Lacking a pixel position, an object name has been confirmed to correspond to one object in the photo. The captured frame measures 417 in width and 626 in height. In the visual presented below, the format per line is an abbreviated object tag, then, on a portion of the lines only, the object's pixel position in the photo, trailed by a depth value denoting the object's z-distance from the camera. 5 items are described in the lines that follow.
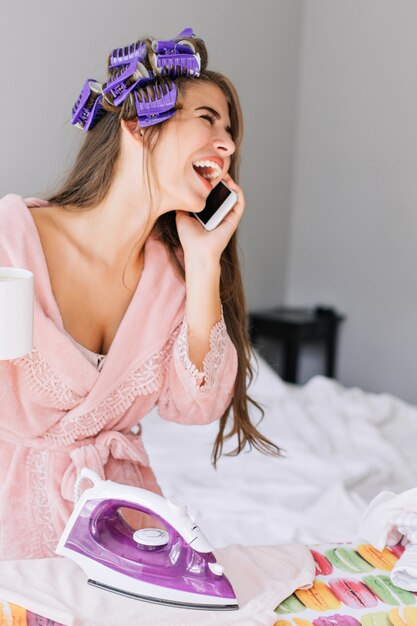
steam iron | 1.02
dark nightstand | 3.63
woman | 1.31
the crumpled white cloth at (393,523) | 1.23
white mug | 0.93
